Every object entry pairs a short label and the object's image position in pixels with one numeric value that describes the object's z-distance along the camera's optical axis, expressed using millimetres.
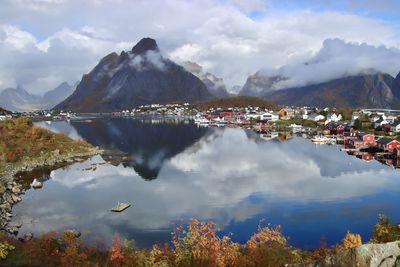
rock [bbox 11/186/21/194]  34206
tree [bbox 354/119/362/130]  77925
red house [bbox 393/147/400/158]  52900
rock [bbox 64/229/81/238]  23628
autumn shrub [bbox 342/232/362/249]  17012
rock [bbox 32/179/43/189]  37516
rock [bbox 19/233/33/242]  22562
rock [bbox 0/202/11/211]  29498
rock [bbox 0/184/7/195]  33709
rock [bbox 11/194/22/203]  32200
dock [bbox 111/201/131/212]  29781
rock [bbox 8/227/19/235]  24647
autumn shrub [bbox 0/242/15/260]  16681
